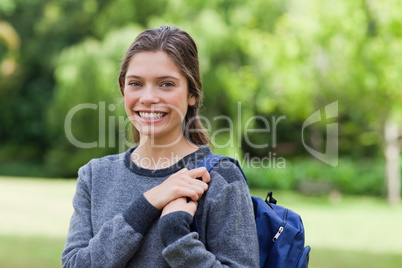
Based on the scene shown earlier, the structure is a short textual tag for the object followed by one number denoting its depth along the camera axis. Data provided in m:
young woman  1.74
